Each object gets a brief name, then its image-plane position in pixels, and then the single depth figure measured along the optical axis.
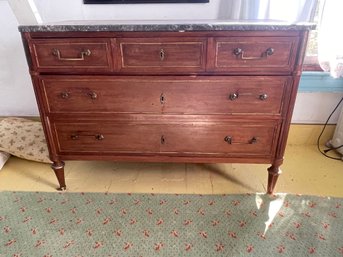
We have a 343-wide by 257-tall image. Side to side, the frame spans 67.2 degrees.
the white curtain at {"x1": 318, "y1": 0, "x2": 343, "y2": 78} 1.41
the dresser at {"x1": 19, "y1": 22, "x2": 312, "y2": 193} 1.08
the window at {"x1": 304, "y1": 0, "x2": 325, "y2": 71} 1.70
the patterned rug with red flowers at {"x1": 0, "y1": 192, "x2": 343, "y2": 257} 1.15
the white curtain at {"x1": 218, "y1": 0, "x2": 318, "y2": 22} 1.40
